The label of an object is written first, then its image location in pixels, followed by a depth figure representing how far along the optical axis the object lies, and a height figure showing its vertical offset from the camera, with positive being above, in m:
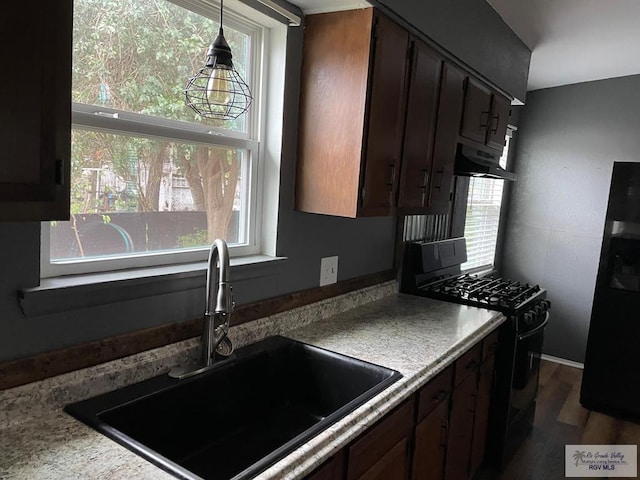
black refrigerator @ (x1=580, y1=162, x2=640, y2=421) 3.44 -0.74
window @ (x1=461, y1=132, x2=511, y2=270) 4.07 -0.19
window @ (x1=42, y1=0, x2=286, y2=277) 1.36 +0.11
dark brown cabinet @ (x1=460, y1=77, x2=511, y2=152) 2.60 +0.48
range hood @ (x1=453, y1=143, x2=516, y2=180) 2.56 +0.17
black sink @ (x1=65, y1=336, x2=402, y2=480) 1.24 -0.68
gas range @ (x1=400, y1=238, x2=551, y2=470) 2.57 -0.65
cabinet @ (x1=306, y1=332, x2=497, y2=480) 1.33 -0.83
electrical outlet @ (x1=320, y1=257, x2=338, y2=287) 2.21 -0.38
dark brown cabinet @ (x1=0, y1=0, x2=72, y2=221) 0.78 +0.09
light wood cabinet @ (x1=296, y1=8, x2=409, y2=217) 1.81 +0.30
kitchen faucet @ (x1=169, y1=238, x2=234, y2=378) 1.45 -0.40
